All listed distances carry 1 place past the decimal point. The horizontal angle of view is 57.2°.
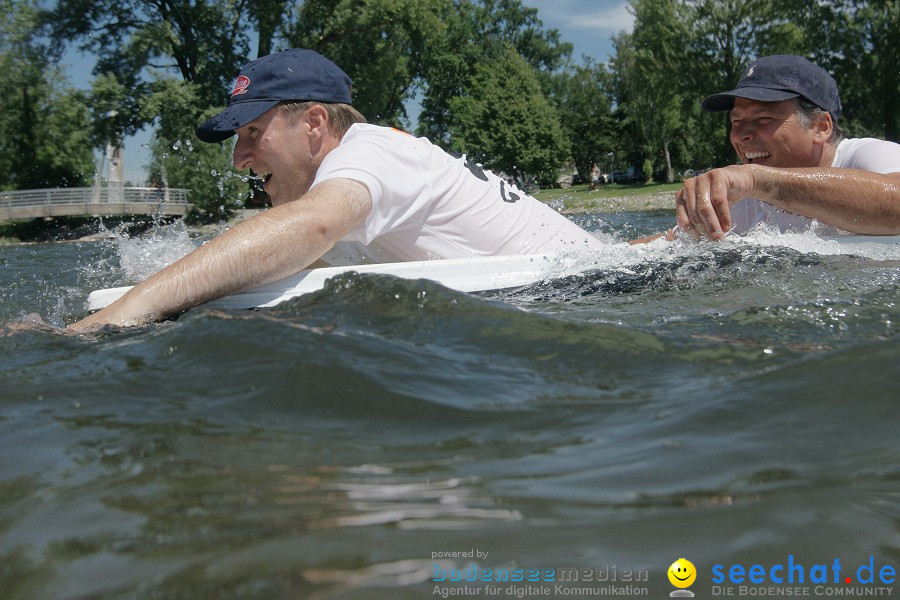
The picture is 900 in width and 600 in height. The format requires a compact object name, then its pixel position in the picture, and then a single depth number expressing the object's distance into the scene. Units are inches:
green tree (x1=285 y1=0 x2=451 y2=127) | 1063.6
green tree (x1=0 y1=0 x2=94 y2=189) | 1036.5
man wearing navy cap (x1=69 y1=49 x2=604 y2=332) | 103.3
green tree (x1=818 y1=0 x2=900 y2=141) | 1071.6
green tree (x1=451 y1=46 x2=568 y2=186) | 1656.0
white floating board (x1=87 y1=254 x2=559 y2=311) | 108.2
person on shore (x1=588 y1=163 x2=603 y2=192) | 2176.6
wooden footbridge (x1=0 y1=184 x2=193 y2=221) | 1016.9
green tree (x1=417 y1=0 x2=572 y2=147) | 1958.7
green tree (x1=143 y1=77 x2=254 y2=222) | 989.8
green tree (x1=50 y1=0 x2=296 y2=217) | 1008.9
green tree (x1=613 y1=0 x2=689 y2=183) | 1167.0
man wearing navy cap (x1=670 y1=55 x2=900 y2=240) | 123.1
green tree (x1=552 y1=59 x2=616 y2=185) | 2044.8
